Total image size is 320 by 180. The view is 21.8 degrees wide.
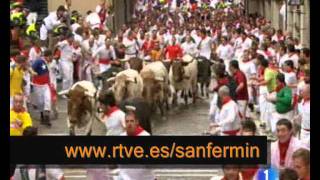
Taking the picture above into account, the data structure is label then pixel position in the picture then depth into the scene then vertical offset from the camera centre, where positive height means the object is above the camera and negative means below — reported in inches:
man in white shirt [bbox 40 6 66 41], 981.2 +73.3
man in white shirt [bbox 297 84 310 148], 455.6 -18.5
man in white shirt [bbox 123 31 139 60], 974.3 +43.2
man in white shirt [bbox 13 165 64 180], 366.0 -40.4
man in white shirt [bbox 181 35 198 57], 969.5 +41.3
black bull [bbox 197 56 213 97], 826.2 +9.5
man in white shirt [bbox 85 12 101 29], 1130.0 +87.9
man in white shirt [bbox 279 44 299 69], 692.1 +20.9
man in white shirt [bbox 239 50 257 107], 705.6 +11.2
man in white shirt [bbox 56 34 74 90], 817.5 +23.3
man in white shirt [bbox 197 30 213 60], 1008.9 +43.4
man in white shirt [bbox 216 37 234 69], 924.6 +33.9
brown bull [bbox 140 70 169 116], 666.8 -5.7
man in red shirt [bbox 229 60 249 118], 597.1 -4.2
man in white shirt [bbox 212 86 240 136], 471.2 -20.3
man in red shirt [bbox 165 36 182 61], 858.3 +32.5
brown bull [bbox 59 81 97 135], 544.1 -16.7
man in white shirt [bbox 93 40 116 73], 841.5 +27.7
